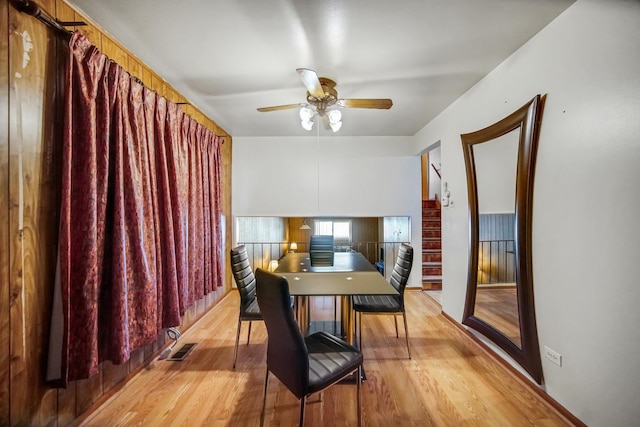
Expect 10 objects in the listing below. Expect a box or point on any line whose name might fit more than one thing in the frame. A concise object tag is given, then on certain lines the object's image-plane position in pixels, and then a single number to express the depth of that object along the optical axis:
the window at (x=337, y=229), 8.49
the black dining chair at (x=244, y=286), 2.22
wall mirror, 1.90
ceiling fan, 2.27
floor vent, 2.37
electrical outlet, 1.71
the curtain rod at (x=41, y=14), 1.24
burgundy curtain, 1.47
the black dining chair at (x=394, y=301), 2.36
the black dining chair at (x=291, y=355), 1.27
